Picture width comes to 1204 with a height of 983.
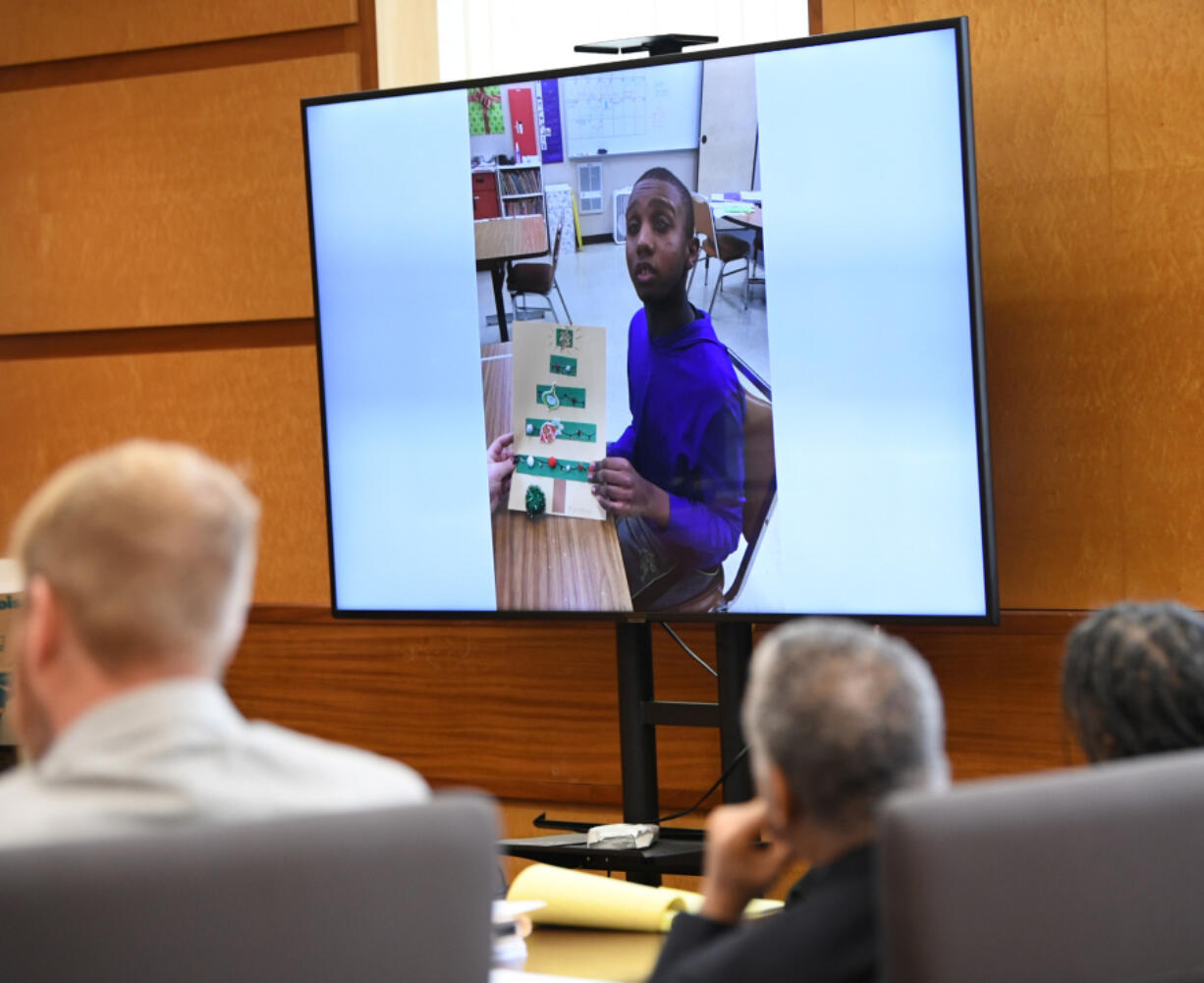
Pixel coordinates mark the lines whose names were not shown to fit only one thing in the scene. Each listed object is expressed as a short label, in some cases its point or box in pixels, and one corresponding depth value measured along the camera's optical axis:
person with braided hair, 5.44
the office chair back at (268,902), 3.90
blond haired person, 4.25
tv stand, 7.50
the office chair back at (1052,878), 4.01
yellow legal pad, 6.36
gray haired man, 4.35
